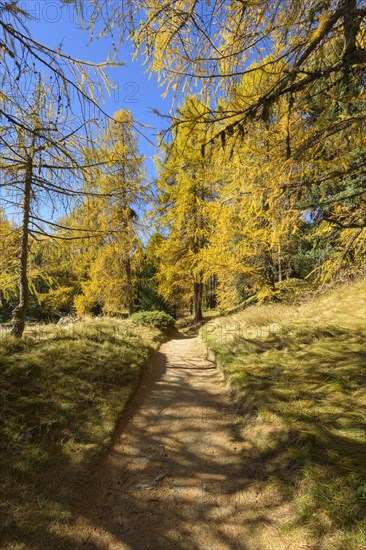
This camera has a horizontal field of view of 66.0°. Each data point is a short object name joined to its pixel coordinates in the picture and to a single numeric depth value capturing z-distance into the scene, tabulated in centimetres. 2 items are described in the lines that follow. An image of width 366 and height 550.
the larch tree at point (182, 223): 1455
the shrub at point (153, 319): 1262
